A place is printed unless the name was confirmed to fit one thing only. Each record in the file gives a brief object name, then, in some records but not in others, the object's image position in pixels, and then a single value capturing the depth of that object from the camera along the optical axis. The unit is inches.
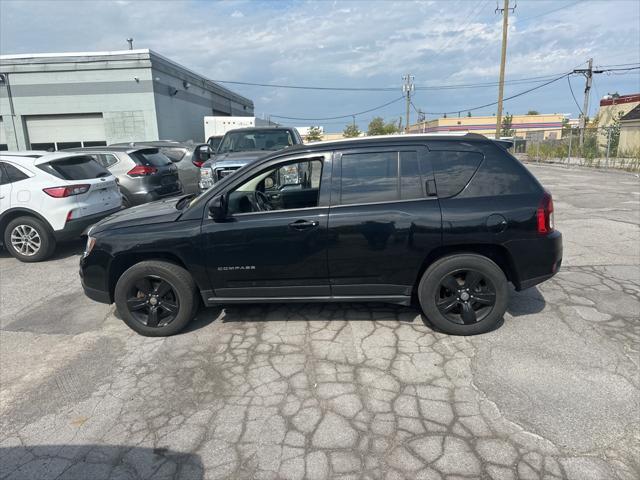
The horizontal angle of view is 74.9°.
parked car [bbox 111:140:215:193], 471.5
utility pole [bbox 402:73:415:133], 2012.8
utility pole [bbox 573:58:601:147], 1372.8
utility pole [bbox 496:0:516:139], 952.9
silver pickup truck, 327.3
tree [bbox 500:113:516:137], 2423.5
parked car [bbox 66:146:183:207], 345.1
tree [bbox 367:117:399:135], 2586.4
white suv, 251.9
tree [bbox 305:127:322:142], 2244.1
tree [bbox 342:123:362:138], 2813.2
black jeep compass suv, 142.6
